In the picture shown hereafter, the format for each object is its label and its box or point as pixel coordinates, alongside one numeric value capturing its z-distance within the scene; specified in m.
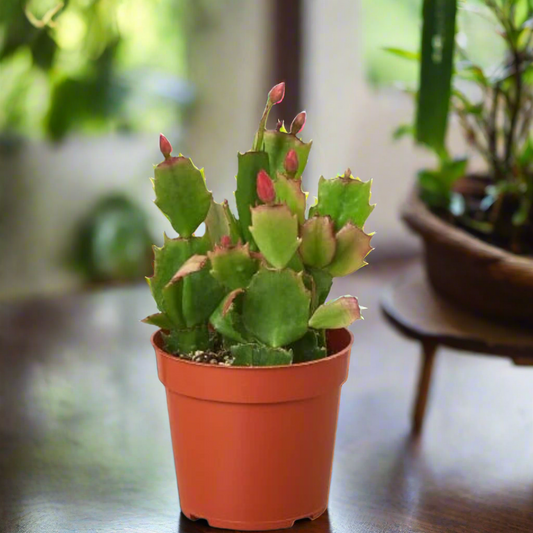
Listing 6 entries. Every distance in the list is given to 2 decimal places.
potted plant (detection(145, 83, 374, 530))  0.64
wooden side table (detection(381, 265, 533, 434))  0.79
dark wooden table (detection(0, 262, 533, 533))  0.69
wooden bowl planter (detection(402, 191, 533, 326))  0.80
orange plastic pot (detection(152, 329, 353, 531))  0.64
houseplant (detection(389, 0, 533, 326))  0.79
